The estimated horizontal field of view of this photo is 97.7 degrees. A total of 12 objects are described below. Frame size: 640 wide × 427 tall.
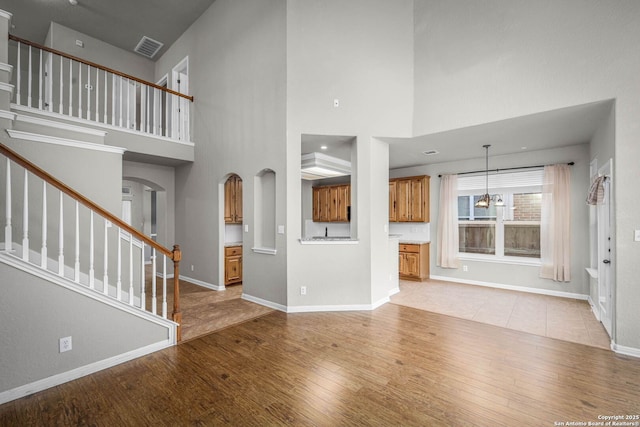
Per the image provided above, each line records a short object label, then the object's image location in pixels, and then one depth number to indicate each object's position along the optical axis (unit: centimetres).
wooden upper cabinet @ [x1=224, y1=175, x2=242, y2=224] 602
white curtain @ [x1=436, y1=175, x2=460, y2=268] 613
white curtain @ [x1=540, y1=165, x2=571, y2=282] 494
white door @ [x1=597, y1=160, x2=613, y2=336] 336
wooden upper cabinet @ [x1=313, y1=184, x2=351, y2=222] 765
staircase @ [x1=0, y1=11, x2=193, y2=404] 218
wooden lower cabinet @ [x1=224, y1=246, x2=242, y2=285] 566
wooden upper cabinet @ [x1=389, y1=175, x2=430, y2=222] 646
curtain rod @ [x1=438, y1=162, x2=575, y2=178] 493
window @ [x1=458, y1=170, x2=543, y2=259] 542
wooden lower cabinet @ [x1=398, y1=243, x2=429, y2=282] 620
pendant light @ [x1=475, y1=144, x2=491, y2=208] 493
